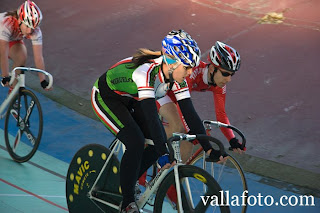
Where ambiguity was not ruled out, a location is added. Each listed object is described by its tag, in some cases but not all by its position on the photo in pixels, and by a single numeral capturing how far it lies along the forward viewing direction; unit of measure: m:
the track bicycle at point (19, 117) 9.00
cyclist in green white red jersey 5.88
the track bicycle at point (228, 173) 6.87
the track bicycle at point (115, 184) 5.78
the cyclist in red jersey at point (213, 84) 7.12
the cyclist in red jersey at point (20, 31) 8.73
